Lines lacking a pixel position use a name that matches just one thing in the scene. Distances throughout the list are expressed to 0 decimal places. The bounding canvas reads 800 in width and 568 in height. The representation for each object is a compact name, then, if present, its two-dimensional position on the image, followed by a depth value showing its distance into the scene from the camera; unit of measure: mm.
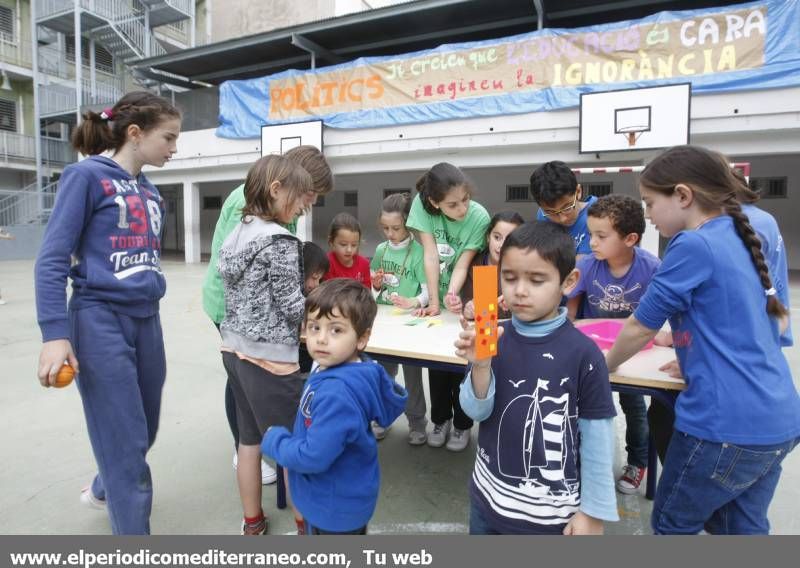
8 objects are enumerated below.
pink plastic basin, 1770
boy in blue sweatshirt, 1240
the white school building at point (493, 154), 7281
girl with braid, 1204
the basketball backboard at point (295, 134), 9977
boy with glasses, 2057
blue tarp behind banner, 6789
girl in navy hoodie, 1430
